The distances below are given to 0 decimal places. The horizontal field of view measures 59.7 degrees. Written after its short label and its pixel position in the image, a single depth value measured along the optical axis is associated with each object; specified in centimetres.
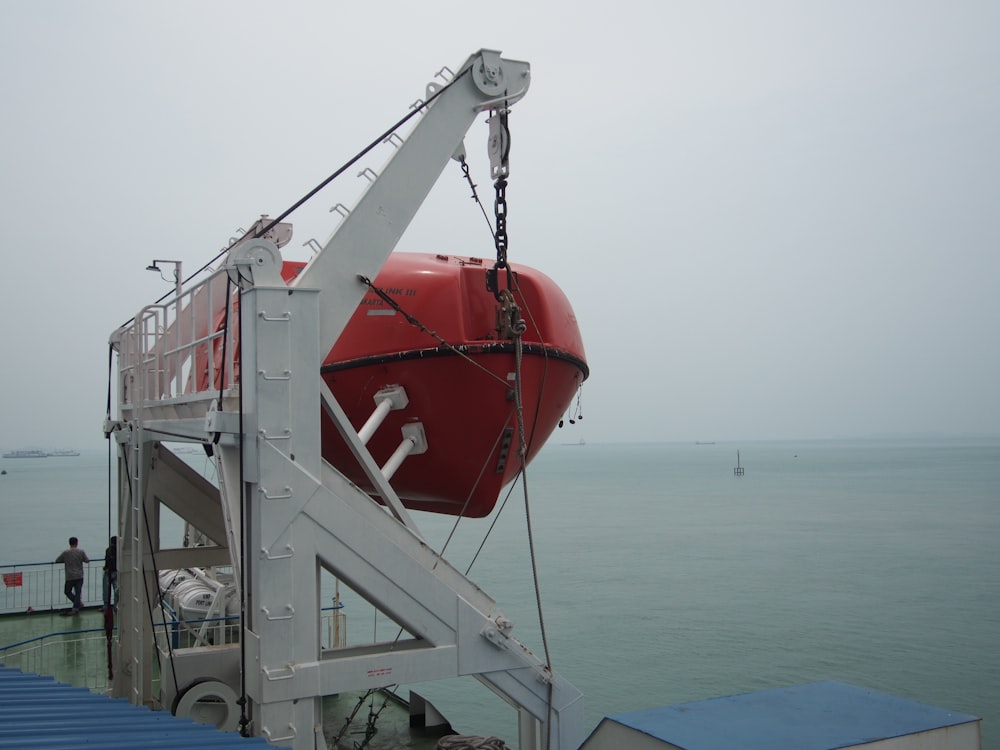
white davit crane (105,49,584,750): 480
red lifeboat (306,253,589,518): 658
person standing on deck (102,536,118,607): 923
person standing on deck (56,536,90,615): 1270
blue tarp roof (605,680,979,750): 448
